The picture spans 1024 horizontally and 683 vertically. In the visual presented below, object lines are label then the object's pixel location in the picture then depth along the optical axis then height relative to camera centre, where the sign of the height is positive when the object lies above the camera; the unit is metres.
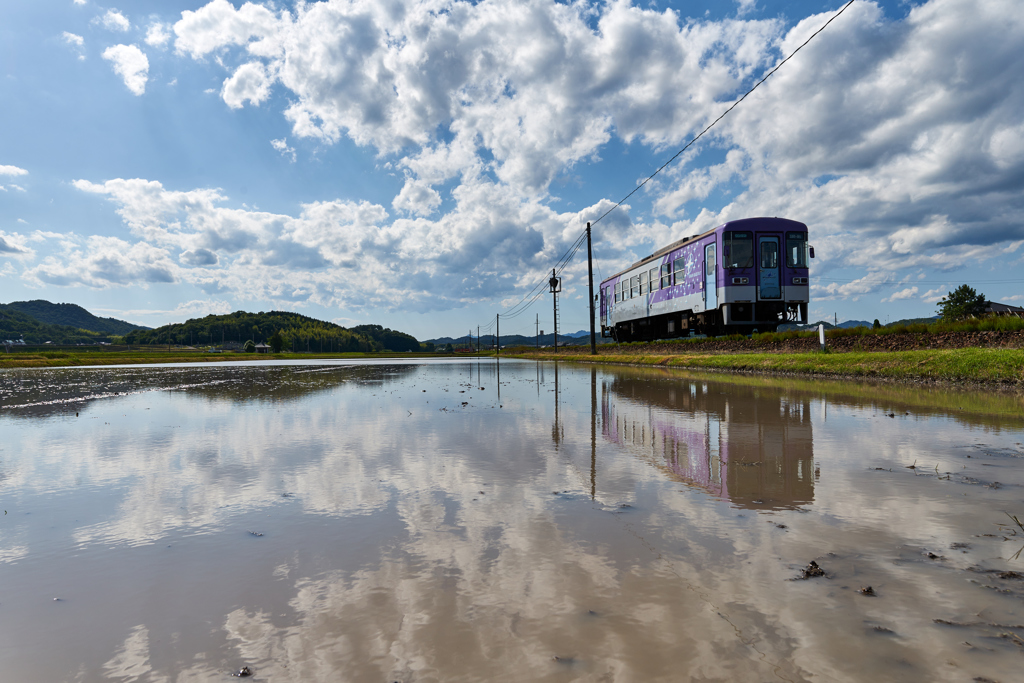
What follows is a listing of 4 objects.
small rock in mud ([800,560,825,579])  2.69 -1.19
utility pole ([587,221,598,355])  38.31 +6.01
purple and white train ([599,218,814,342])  22.77 +3.27
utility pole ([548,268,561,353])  59.78 +7.27
